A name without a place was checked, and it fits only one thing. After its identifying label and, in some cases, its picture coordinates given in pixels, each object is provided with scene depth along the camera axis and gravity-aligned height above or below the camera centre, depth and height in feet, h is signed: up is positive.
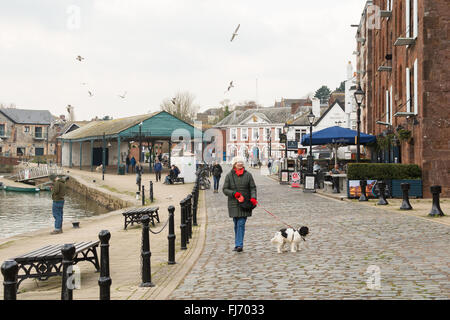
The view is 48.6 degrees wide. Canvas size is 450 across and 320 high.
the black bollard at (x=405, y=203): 49.61 -4.14
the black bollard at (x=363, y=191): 61.21 -3.60
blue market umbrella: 75.15 +3.80
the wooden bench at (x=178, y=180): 109.59 -4.02
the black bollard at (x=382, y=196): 54.75 -3.79
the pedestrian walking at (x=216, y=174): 85.13 -2.11
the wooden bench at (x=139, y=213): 48.38 -5.03
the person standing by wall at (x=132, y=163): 159.12 -0.43
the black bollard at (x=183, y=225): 31.83 -4.06
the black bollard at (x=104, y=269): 17.46 -3.80
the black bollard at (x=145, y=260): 22.02 -4.36
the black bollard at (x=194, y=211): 45.47 -4.51
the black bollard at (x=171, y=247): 27.35 -4.69
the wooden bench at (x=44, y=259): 23.73 -4.69
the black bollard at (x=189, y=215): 35.60 -3.95
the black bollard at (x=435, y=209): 43.42 -4.16
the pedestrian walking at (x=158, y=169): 119.55 -1.77
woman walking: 29.76 -2.04
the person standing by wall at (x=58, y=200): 49.70 -3.95
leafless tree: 252.13 +27.79
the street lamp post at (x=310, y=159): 88.75 +0.51
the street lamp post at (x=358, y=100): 64.44 +8.11
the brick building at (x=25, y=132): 284.20 +17.21
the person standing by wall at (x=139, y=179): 91.25 -3.21
